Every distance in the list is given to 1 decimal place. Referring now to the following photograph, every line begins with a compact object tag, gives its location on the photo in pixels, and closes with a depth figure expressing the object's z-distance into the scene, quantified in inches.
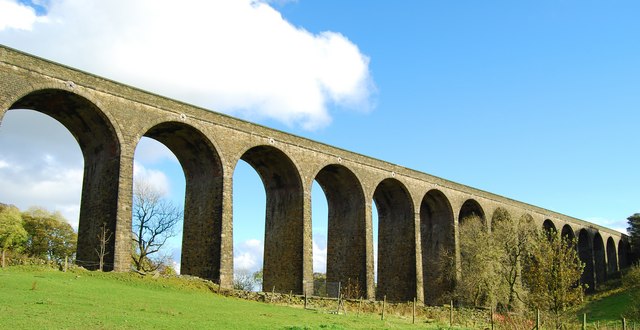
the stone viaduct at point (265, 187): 1015.6
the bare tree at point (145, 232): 1467.8
